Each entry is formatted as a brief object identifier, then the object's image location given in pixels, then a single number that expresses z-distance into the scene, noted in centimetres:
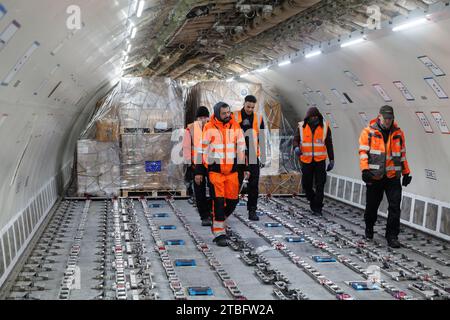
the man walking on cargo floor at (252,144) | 1044
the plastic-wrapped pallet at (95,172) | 1355
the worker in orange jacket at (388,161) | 870
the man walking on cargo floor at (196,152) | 1038
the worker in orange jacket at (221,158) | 881
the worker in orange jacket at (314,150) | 1133
